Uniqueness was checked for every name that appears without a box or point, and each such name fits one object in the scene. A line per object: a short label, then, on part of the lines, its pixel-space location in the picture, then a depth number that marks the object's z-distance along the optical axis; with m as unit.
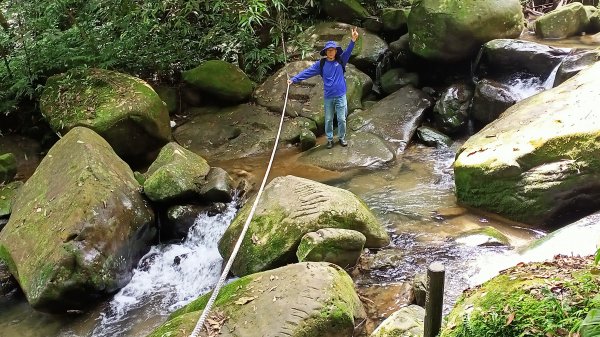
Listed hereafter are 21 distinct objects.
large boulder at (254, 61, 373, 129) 9.57
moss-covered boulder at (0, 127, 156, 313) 5.22
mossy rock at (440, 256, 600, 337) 1.60
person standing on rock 7.50
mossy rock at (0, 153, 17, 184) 7.97
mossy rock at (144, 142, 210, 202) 6.51
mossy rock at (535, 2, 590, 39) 10.34
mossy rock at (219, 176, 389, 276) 4.90
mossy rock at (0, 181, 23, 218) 7.10
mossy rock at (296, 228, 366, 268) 4.54
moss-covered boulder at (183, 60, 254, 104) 9.73
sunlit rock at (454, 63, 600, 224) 5.13
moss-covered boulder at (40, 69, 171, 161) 7.89
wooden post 1.96
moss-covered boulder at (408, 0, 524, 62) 8.68
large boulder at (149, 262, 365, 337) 3.52
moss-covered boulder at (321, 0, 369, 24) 11.30
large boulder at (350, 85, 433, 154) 8.77
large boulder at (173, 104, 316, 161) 8.98
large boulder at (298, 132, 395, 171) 7.96
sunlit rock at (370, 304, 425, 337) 3.07
